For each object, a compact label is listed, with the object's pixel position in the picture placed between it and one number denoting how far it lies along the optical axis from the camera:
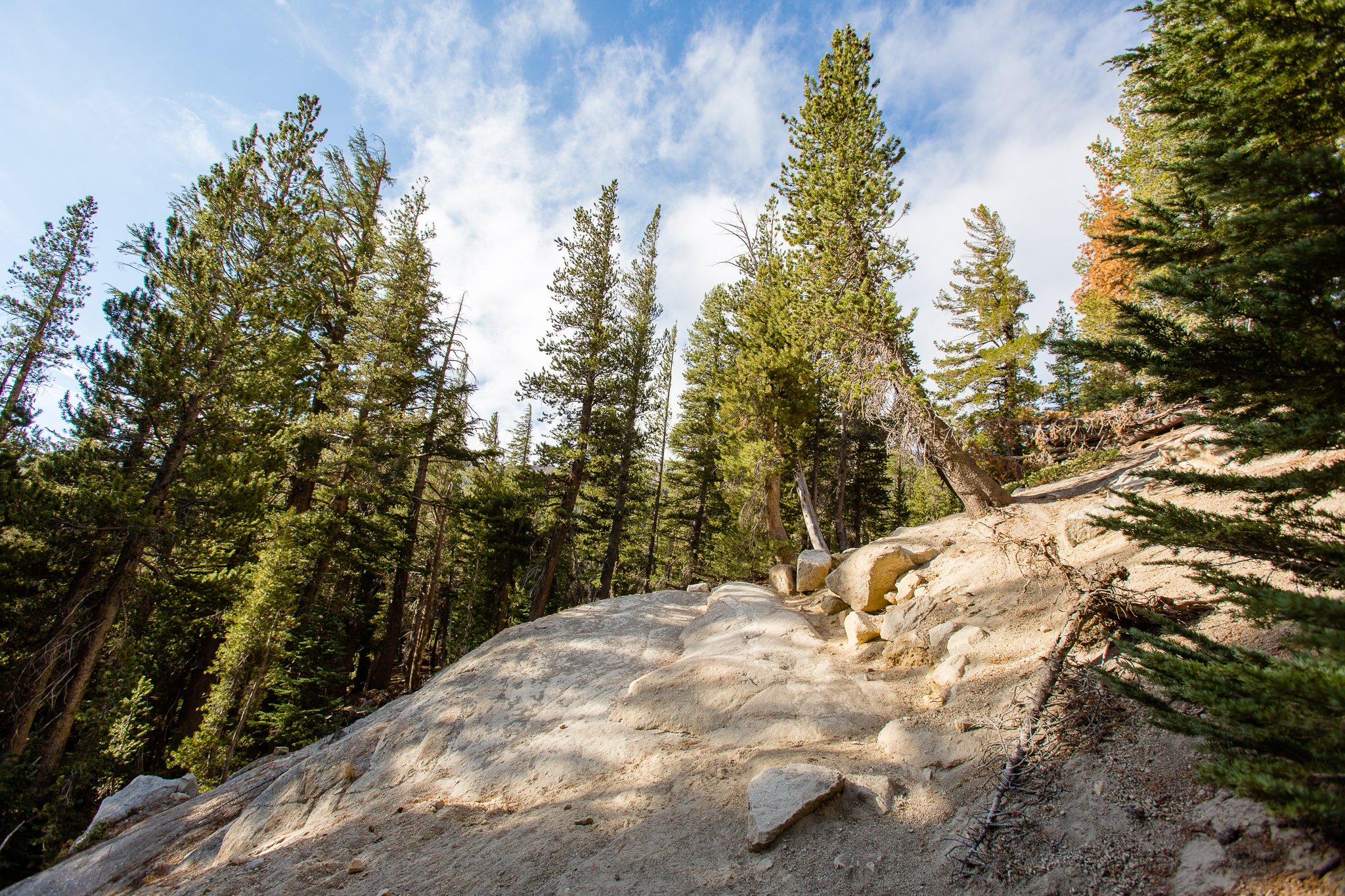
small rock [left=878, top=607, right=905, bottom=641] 7.63
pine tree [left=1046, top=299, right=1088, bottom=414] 20.86
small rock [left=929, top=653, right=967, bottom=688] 5.75
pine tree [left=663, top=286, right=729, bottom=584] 23.41
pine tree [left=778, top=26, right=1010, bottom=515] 11.65
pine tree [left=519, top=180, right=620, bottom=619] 18.86
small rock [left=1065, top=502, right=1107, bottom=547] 7.62
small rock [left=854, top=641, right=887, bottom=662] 7.36
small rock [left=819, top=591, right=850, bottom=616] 9.77
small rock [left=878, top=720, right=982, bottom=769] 4.34
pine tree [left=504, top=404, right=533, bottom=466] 23.03
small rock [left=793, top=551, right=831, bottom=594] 12.06
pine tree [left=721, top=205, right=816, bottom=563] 14.96
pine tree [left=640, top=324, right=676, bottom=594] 25.33
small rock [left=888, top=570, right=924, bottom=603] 8.38
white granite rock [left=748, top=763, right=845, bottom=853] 3.86
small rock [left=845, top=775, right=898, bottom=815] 4.03
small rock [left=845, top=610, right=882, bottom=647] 7.85
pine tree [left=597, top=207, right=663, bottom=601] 22.14
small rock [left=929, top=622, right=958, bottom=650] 6.65
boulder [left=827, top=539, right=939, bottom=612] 8.89
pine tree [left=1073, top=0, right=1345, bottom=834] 2.20
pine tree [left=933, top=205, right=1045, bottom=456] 11.96
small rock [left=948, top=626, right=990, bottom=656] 6.05
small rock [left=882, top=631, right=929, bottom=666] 6.80
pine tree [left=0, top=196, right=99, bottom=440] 19.62
